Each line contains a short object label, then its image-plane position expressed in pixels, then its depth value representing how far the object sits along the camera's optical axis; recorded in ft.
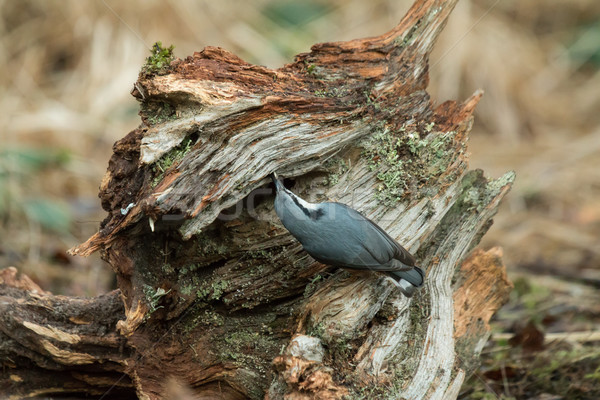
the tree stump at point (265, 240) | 18.01
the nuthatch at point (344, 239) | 18.61
